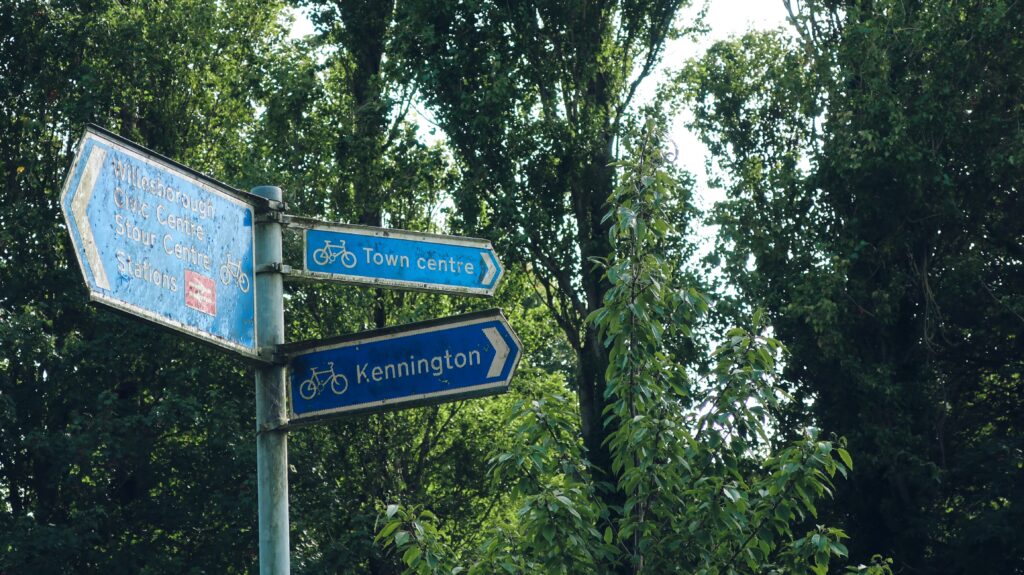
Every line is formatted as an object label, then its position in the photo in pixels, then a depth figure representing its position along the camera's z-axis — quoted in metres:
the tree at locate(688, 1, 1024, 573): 17.47
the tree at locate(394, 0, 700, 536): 19.86
